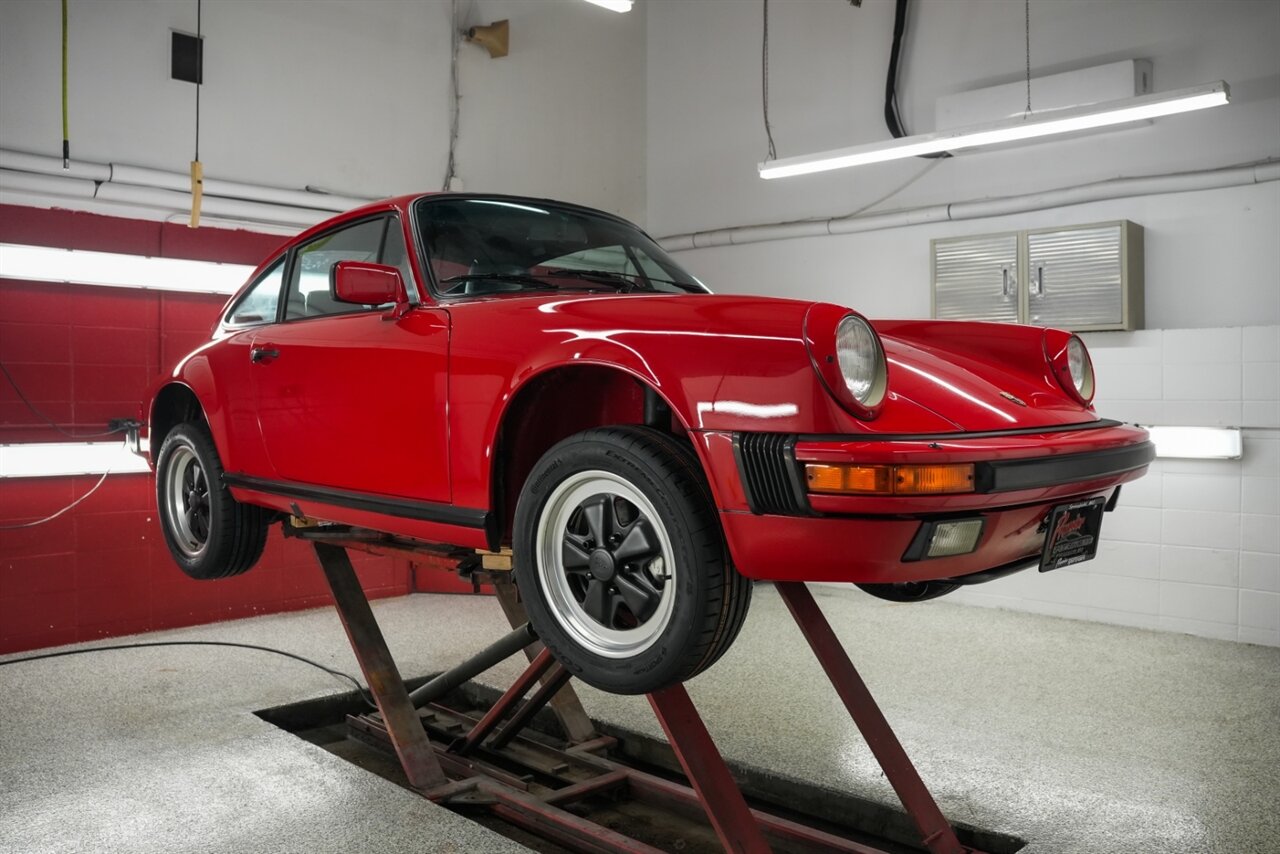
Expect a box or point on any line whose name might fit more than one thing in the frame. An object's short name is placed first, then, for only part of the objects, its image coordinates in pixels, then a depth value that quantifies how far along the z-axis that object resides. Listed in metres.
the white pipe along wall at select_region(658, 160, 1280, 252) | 5.54
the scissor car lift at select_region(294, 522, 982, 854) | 2.42
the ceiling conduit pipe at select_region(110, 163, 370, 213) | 5.23
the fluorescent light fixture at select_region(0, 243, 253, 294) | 4.88
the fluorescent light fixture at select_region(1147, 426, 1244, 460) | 5.27
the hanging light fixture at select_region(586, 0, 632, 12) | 4.59
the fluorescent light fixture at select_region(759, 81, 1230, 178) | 4.65
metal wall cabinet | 5.61
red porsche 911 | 1.68
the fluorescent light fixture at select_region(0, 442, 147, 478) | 4.87
